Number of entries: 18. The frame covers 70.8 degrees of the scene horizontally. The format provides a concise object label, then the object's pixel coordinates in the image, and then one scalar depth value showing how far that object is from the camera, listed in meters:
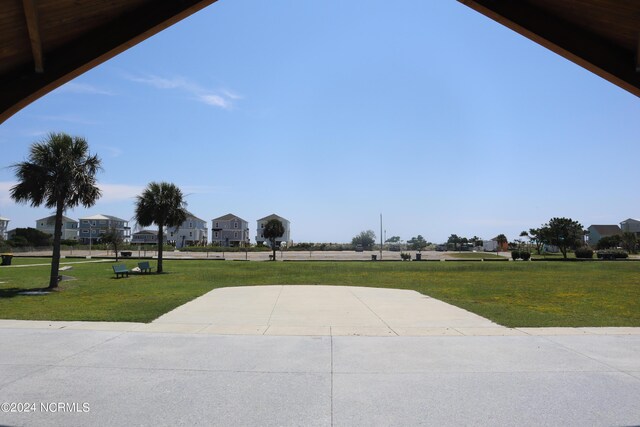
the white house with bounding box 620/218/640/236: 123.06
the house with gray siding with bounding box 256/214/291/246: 127.12
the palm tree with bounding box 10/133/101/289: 20.98
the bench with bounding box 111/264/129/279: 28.41
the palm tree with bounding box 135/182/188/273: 35.38
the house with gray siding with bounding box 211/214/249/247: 127.54
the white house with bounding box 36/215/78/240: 135.38
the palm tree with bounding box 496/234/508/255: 116.62
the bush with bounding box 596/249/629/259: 59.72
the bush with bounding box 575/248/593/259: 62.47
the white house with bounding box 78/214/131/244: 110.62
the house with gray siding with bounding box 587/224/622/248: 125.69
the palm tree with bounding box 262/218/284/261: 64.57
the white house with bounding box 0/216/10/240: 114.01
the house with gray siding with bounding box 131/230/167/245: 128.75
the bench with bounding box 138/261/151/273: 32.75
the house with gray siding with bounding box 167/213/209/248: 128.25
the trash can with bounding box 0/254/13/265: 42.58
